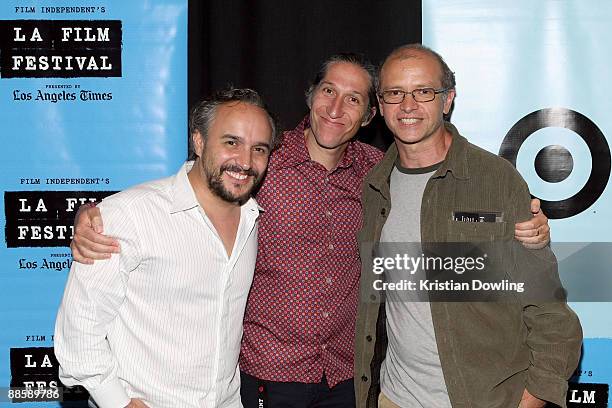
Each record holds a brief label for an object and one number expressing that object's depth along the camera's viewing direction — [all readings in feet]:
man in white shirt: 5.40
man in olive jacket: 6.23
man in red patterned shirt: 7.14
